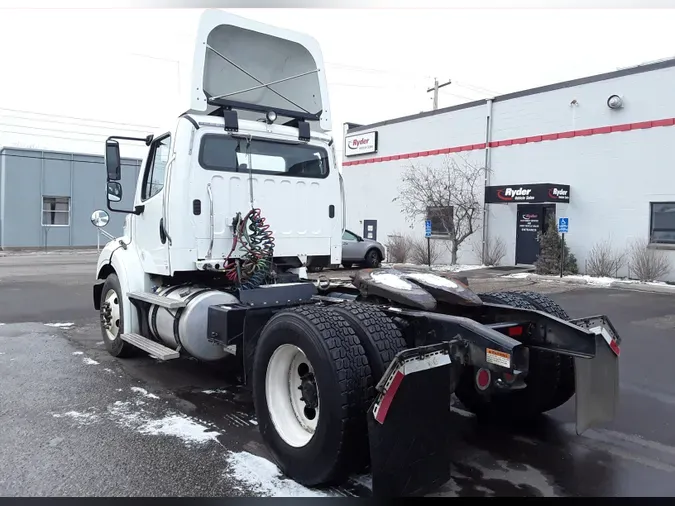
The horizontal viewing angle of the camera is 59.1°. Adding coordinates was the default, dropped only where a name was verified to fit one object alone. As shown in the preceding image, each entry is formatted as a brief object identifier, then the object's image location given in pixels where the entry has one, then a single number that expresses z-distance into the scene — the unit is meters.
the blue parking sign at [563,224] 15.48
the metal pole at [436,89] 37.59
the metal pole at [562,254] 15.98
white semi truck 3.46
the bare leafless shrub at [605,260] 16.70
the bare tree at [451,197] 20.84
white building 16.20
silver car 20.06
